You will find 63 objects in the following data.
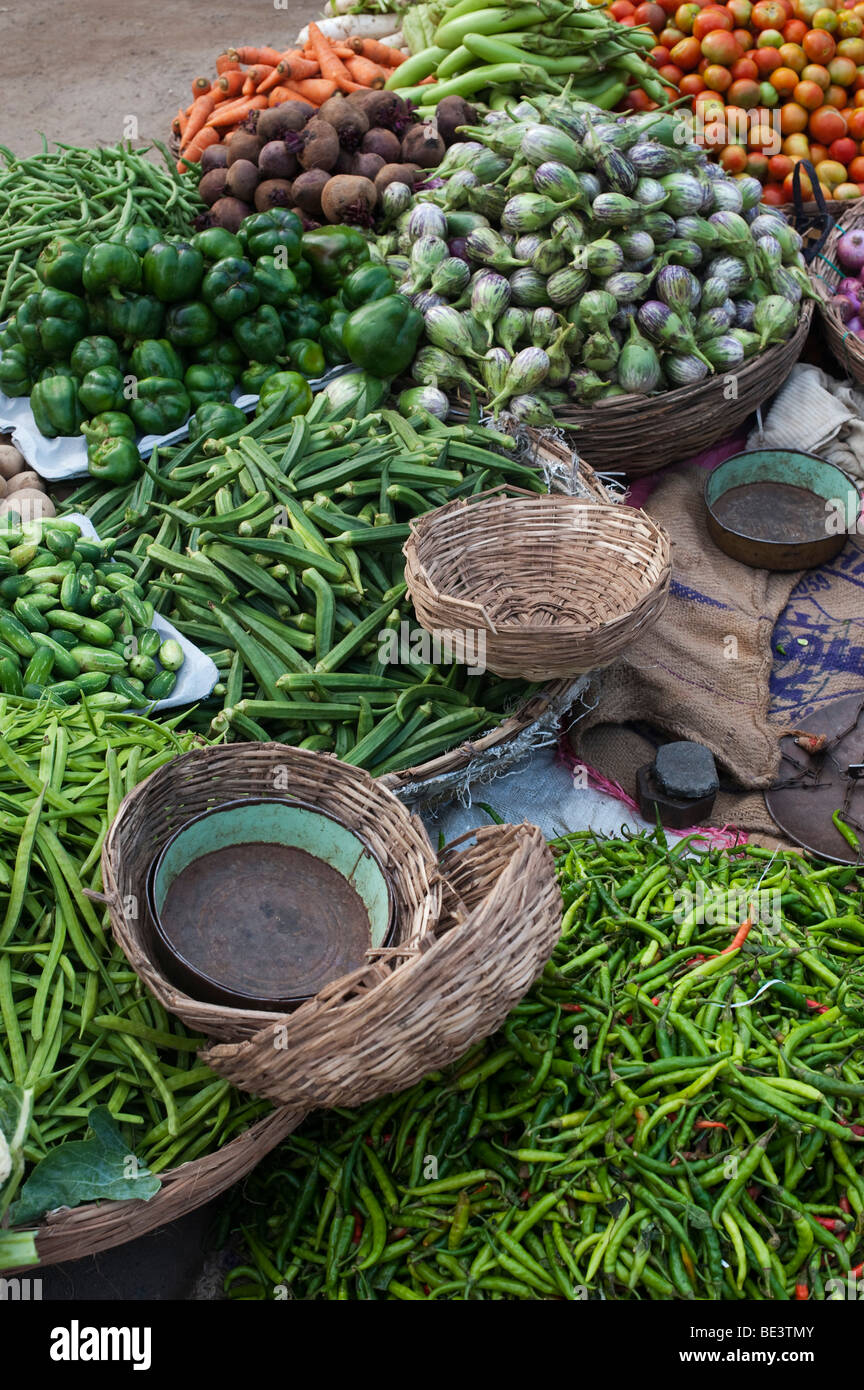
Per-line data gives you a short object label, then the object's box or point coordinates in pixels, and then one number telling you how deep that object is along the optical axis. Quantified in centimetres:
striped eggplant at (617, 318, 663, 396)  400
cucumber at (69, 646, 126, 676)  295
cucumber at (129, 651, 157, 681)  301
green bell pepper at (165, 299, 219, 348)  404
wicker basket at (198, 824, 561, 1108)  180
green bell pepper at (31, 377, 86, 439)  390
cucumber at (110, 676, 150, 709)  292
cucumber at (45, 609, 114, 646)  302
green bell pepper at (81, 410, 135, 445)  382
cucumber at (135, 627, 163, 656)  307
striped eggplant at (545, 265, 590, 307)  396
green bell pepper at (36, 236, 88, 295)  394
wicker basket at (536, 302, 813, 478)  409
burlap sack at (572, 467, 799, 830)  365
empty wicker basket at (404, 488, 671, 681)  295
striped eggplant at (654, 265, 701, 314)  409
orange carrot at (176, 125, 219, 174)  523
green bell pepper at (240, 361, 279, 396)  413
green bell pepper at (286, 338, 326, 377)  415
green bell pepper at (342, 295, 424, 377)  396
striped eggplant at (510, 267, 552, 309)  401
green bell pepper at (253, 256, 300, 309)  414
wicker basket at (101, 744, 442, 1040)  200
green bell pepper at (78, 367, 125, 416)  388
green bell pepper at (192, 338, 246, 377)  415
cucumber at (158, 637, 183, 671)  306
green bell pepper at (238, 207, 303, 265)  418
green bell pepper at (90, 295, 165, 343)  395
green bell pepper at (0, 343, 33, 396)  403
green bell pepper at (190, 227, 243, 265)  412
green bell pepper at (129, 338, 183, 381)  395
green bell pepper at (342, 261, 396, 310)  418
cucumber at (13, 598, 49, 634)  299
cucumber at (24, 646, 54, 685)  288
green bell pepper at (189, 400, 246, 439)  381
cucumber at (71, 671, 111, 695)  288
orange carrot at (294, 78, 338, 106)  527
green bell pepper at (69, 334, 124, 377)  395
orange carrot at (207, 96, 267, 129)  521
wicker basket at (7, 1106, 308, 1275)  191
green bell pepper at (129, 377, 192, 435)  389
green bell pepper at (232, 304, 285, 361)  410
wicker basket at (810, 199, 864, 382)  466
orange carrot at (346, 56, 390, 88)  545
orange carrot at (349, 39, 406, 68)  568
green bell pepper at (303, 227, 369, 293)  430
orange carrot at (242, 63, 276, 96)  541
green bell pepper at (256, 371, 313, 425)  391
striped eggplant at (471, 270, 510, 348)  398
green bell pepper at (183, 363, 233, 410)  401
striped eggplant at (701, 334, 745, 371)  423
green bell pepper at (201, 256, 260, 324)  404
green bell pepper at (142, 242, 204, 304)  394
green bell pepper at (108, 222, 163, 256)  402
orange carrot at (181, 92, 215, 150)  540
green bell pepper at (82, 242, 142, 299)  386
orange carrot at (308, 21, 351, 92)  538
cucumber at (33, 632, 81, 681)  293
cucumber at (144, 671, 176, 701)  300
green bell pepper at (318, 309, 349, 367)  419
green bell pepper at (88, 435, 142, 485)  373
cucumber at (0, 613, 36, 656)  295
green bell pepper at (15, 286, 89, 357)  394
